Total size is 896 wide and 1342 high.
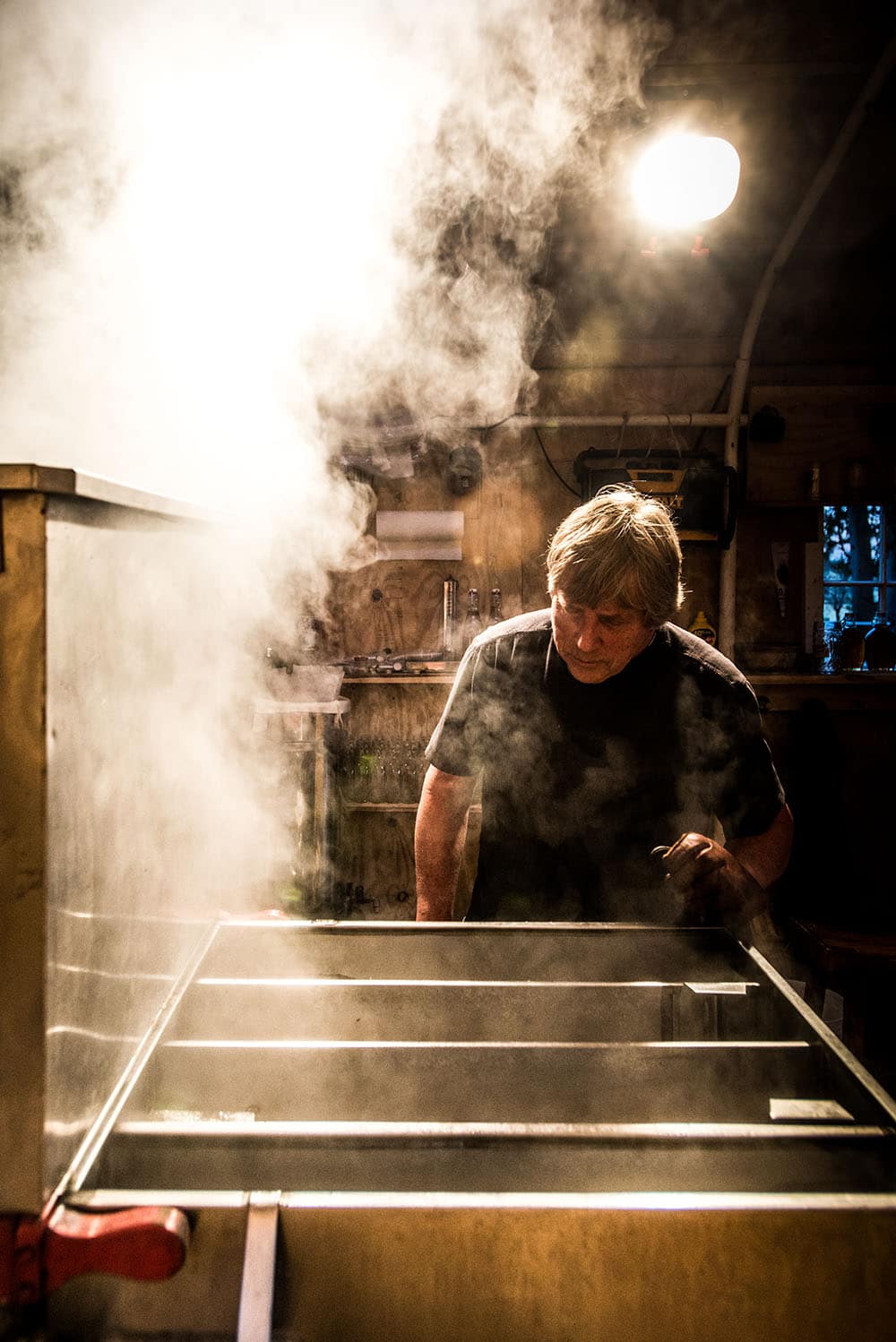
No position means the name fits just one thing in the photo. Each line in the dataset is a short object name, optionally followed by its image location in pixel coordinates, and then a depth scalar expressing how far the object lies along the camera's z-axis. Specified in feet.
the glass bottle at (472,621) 14.64
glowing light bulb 8.82
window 15.28
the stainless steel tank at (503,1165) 2.31
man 6.13
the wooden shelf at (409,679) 13.62
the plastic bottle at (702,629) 14.33
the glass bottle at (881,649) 14.32
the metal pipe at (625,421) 14.40
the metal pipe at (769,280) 9.53
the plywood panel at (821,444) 14.73
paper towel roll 14.94
